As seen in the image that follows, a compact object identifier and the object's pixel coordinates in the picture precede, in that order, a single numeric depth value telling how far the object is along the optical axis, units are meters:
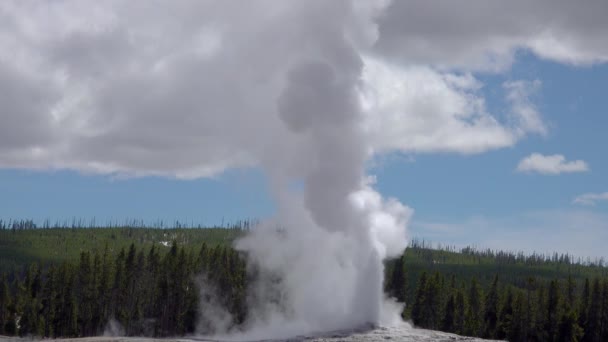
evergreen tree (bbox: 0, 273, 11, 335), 94.75
